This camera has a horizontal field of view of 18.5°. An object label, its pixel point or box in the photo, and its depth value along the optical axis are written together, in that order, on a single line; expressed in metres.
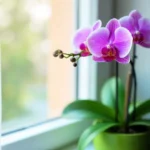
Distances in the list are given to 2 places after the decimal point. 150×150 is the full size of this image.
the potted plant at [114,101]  0.91
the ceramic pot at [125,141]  0.99
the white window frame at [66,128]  1.05
